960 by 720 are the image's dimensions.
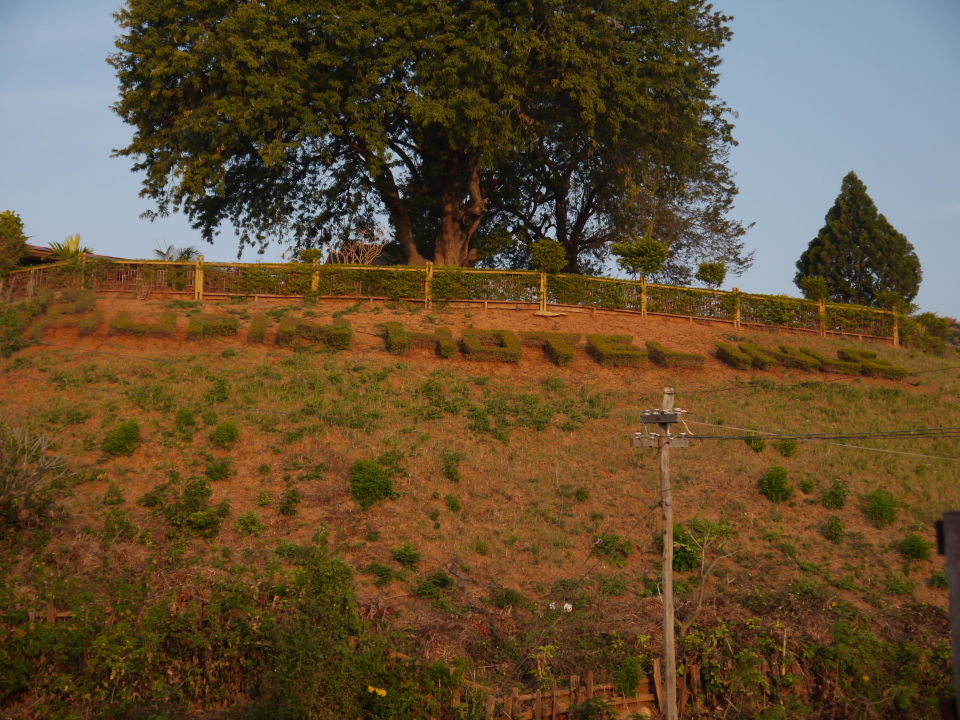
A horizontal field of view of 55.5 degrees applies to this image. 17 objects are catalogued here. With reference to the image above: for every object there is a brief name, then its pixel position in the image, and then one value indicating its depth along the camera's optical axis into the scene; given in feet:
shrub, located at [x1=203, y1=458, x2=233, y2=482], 67.62
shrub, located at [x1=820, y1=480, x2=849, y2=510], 71.51
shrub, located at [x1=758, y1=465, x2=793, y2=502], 71.82
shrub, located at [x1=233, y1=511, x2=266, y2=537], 63.16
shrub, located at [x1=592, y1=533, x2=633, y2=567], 65.67
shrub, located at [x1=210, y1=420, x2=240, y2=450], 71.15
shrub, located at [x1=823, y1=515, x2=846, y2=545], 68.18
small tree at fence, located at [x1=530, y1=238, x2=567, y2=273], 101.40
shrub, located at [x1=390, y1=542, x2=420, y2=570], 62.39
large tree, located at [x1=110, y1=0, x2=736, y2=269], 102.27
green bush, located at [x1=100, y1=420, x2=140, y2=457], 68.74
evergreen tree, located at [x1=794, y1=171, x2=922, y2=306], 146.41
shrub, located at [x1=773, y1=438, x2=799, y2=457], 76.84
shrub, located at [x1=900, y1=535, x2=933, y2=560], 65.87
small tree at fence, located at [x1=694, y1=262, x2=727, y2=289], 111.65
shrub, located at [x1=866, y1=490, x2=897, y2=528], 69.92
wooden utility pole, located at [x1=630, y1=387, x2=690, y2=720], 50.11
